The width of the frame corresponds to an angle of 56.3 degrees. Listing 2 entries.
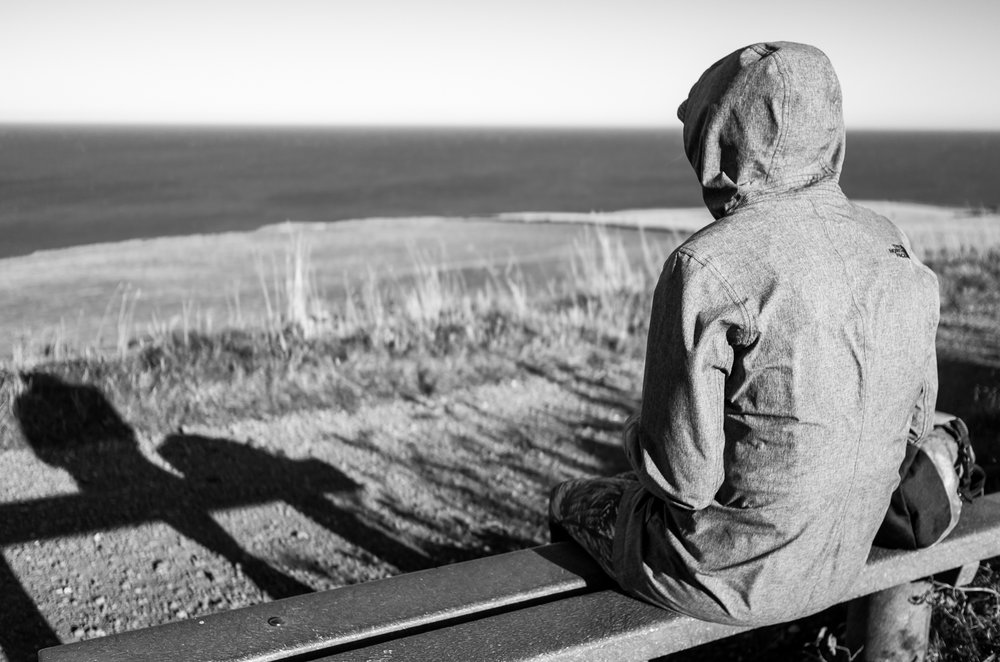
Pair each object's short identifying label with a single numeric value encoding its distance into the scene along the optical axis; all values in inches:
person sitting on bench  72.6
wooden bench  78.2
